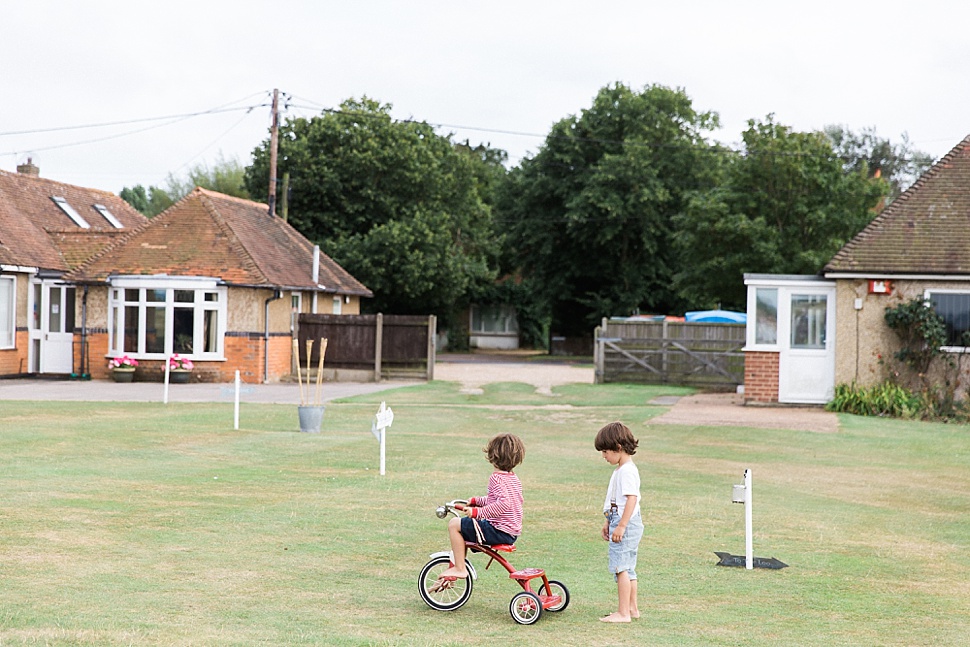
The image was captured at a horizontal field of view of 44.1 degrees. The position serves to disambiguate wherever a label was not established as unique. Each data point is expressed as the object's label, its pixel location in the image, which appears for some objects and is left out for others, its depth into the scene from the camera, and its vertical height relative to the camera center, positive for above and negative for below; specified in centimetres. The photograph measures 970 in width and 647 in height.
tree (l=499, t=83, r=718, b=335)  5425 +621
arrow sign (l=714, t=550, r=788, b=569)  904 -172
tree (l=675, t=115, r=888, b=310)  4281 +468
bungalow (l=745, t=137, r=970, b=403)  2462 +83
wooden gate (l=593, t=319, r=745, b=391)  3362 -56
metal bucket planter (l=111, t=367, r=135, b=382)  3150 -139
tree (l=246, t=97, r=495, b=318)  4903 +551
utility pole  4041 +633
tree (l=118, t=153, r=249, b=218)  7494 +926
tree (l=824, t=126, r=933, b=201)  7506 +1157
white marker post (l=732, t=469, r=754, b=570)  865 -121
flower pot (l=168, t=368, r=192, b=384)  3123 -139
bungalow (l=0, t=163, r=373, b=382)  3188 +52
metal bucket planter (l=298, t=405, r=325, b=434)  1855 -145
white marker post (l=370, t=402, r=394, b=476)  1362 -106
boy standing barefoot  712 -110
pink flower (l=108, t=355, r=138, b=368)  3180 -108
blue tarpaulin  4047 +61
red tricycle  710 -158
